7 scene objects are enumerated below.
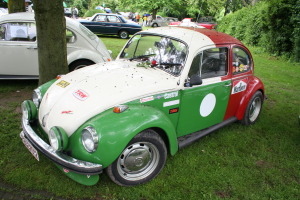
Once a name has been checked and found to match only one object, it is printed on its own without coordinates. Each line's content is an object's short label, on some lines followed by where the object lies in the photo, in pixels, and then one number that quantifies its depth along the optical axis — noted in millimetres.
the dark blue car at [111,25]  14875
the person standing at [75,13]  28738
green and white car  2434
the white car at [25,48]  5383
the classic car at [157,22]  27461
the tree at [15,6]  6648
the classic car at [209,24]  22256
